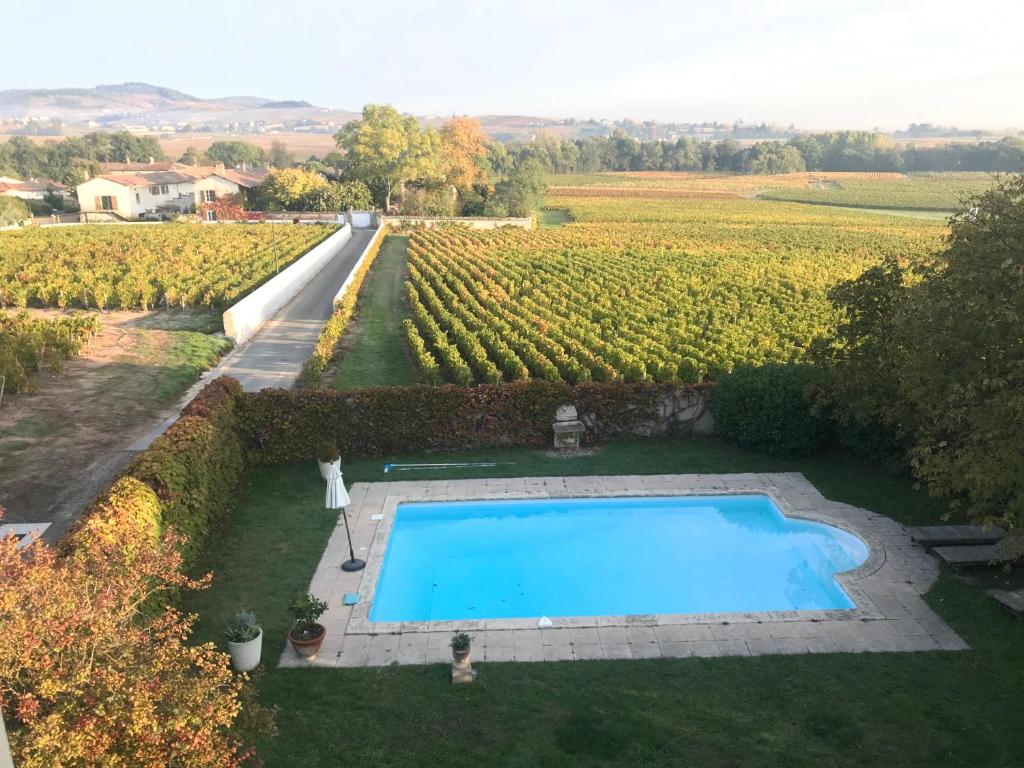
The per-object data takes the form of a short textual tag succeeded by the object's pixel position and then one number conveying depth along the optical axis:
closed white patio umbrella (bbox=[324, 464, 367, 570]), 12.80
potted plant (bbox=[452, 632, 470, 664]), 9.87
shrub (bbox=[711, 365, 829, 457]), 17.38
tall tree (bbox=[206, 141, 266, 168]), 170.55
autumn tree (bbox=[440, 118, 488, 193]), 97.38
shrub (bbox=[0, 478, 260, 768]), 5.54
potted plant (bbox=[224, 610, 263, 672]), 9.99
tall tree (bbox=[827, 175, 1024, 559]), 10.46
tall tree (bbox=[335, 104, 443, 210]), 87.25
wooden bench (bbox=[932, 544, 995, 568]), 12.31
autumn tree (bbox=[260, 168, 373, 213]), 79.94
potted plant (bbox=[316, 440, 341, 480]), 14.55
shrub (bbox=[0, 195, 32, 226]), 69.44
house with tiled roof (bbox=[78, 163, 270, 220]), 79.62
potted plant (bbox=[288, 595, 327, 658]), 10.43
